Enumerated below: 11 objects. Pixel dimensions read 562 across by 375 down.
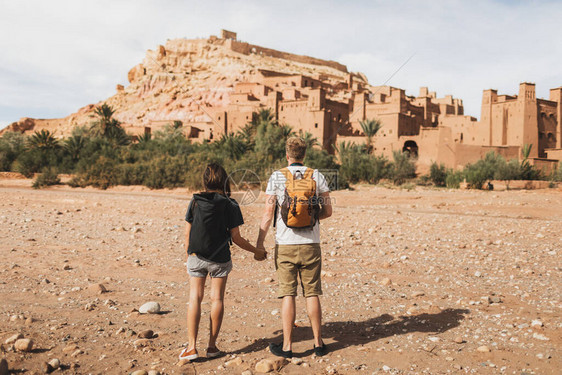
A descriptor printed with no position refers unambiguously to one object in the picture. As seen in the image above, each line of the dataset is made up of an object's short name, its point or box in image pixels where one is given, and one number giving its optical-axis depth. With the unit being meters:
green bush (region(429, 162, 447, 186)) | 30.25
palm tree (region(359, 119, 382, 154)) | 37.78
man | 3.44
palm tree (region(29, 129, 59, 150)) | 31.28
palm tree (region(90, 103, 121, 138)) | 41.12
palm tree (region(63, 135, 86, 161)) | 30.73
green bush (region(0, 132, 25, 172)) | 31.89
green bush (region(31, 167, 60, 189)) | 23.62
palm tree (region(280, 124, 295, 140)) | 36.64
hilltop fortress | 37.31
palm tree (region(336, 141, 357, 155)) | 33.72
